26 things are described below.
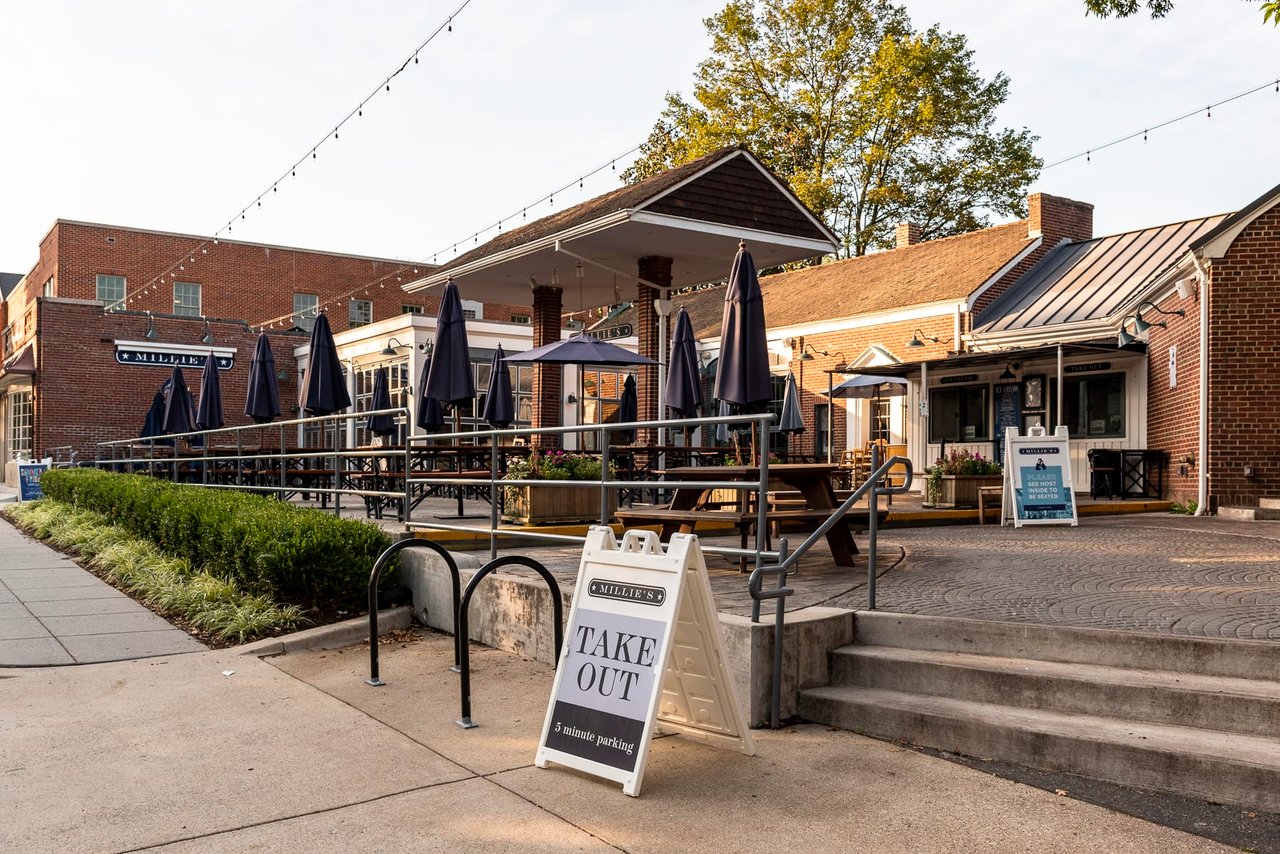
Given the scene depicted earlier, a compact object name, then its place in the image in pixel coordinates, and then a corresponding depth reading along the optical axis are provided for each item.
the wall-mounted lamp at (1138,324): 14.12
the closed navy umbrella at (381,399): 17.78
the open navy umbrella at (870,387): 20.41
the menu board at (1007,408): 18.95
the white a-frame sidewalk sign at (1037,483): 11.30
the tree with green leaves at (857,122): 31.92
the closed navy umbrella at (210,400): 19.00
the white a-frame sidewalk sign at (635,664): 4.19
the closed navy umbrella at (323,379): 13.75
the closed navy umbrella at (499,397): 15.10
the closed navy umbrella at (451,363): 11.53
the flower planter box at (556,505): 9.36
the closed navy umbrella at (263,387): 16.06
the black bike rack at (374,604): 5.84
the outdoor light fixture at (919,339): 20.81
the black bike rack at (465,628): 4.99
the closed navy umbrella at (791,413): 16.81
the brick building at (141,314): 26.89
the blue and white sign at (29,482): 19.81
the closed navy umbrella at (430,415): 14.32
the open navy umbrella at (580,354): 13.19
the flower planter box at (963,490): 13.04
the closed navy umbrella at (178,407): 20.02
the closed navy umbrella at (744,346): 9.00
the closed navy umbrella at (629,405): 17.16
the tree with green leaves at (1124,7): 10.51
